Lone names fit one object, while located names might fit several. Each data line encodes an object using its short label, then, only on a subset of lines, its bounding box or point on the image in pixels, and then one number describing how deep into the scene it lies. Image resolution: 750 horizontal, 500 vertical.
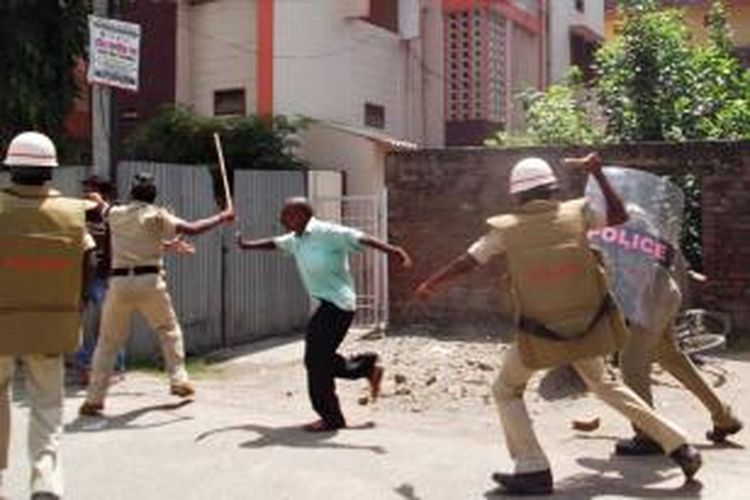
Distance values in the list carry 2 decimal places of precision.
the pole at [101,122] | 11.49
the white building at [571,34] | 25.22
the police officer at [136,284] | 9.17
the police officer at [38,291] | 6.19
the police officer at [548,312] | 6.50
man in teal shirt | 8.52
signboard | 10.91
